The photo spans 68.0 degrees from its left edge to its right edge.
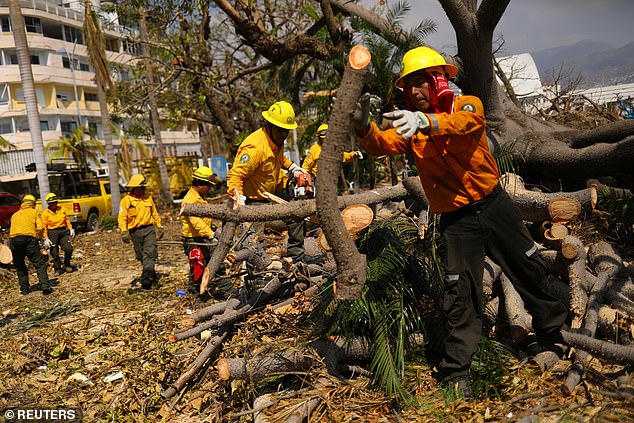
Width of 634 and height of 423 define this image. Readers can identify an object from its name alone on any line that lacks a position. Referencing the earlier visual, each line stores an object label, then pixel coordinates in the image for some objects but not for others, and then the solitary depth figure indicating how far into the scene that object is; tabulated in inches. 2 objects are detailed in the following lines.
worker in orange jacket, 120.3
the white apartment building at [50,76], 1344.7
